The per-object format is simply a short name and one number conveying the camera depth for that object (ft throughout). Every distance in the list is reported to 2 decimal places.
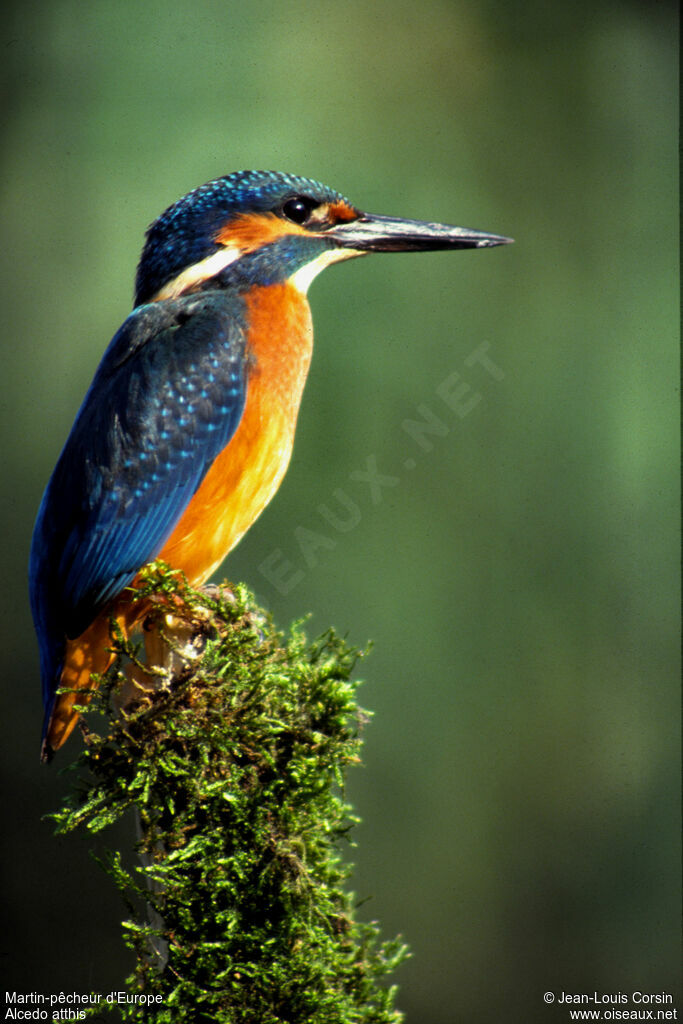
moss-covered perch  11.64
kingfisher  11.80
